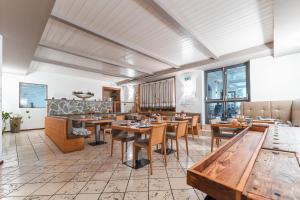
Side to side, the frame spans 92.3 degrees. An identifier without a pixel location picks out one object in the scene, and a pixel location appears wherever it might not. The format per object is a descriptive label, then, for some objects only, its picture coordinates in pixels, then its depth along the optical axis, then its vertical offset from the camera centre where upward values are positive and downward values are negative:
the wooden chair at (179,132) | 3.15 -0.64
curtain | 7.49 +0.55
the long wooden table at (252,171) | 0.54 -0.35
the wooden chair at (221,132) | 3.33 -0.71
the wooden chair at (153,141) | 2.47 -0.68
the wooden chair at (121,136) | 3.14 -0.73
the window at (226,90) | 5.23 +0.51
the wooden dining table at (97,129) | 4.25 -0.79
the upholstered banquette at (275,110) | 3.69 -0.20
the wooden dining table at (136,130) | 2.53 -0.47
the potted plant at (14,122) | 6.29 -0.76
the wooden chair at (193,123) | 5.01 -0.70
